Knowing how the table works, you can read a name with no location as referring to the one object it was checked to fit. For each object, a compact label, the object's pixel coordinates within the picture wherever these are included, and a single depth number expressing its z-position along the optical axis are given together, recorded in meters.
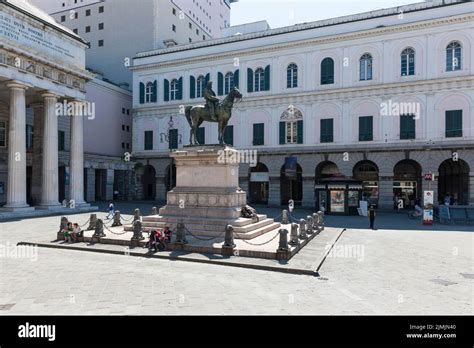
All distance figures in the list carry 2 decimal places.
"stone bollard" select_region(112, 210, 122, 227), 18.81
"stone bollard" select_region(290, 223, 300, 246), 13.66
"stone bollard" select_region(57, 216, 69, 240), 15.42
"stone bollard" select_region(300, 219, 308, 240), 15.32
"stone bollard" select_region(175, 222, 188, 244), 13.39
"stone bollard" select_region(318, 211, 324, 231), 19.44
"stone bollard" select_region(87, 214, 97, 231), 17.33
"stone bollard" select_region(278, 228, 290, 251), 11.99
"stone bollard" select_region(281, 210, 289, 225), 21.09
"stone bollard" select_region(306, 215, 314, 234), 17.22
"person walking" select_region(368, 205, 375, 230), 21.91
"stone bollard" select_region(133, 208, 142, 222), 18.03
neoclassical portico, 26.56
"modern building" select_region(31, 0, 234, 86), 50.44
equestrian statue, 16.58
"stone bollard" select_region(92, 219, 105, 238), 15.02
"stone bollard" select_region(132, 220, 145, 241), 14.03
